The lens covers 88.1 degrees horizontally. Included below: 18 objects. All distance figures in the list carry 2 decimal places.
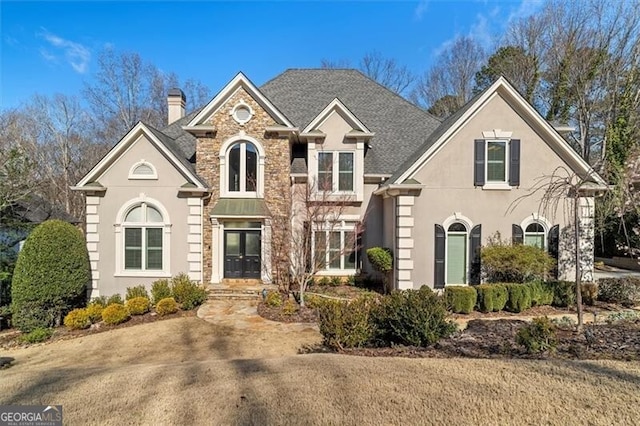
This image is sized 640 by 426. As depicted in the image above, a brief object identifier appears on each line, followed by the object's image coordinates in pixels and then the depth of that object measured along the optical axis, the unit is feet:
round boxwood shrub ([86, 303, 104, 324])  37.14
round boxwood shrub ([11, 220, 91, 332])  36.01
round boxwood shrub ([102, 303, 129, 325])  36.17
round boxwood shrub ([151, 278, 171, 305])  40.75
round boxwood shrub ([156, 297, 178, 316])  38.01
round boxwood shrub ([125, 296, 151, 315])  38.14
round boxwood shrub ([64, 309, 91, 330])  35.73
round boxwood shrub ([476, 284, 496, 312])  36.60
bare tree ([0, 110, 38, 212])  42.45
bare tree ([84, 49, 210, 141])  103.96
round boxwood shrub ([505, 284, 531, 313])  36.94
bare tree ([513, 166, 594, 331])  41.42
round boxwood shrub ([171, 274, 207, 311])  39.65
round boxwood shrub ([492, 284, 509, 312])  36.83
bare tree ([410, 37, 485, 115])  109.81
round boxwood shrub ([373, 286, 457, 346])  22.54
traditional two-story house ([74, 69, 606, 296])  41.68
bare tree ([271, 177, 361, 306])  41.11
